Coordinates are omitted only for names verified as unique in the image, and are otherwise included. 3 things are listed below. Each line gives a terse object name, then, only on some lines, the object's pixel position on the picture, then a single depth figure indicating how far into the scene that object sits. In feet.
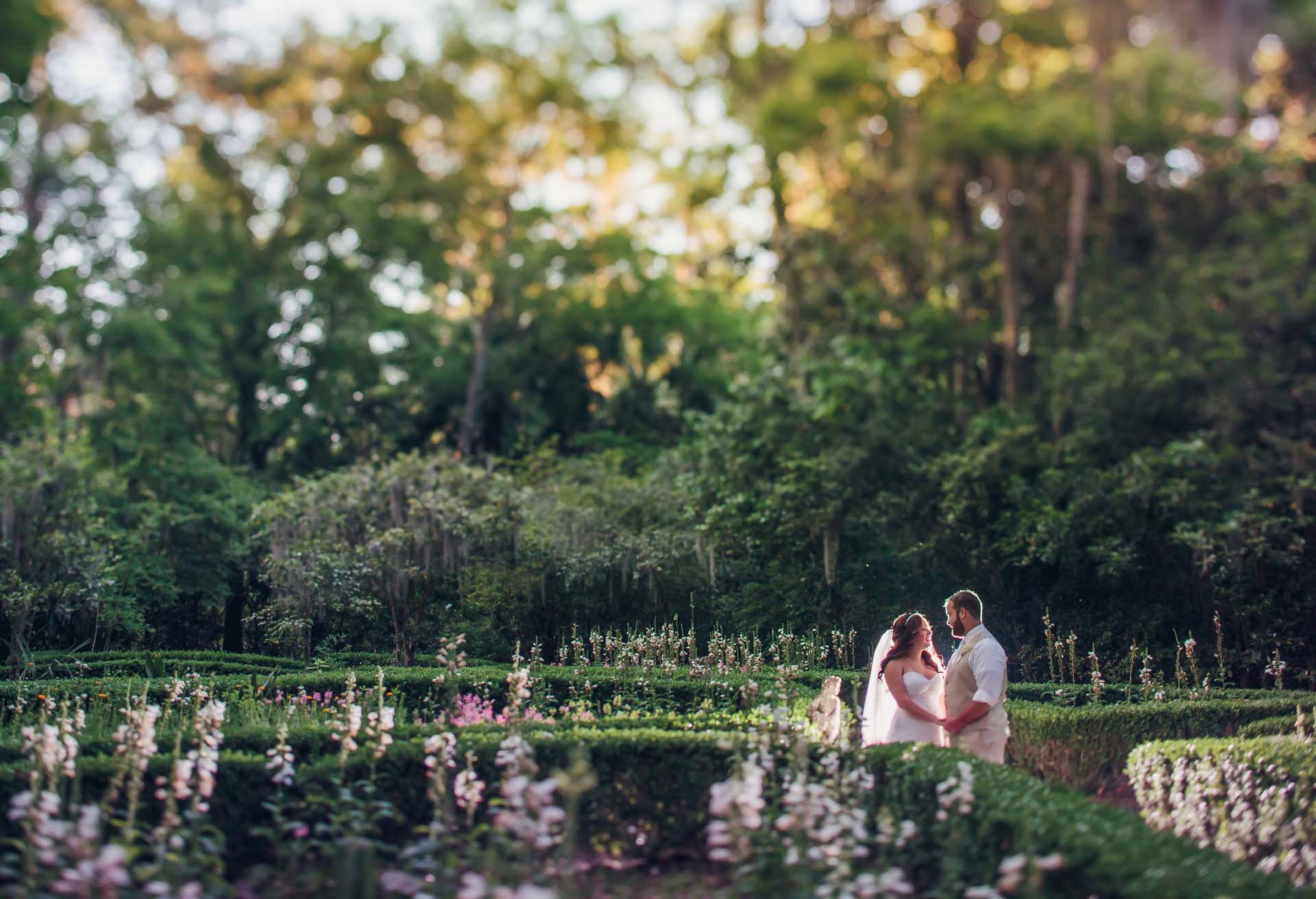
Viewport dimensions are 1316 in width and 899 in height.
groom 20.99
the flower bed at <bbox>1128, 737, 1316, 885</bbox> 17.48
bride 21.47
